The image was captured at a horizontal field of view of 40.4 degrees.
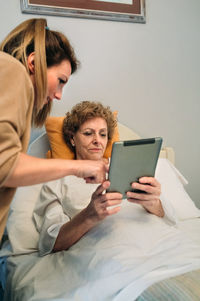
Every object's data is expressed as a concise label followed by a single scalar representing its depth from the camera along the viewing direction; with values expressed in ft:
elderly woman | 3.25
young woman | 1.92
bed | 2.61
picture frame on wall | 5.17
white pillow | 4.76
